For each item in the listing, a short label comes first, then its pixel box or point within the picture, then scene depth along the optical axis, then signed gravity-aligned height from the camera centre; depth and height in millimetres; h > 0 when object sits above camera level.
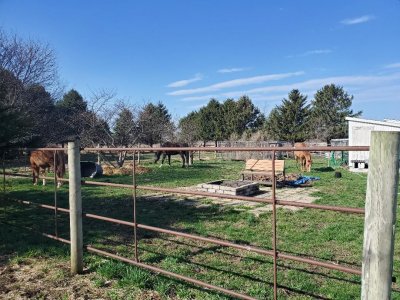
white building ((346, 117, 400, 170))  19859 +299
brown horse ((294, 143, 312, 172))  18680 -1218
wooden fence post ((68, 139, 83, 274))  4137 -761
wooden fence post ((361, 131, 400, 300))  2064 -454
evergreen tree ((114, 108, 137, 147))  20766 +683
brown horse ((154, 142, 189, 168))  22297 -937
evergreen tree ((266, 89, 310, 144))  53375 +2968
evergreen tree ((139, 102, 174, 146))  21469 +959
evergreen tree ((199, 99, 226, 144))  59319 +2894
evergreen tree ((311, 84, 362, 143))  51094 +3966
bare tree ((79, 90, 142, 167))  19984 +665
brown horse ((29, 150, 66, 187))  12453 -629
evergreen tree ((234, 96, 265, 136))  57469 +3770
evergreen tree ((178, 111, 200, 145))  37866 +716
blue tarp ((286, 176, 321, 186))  13153 -1654
